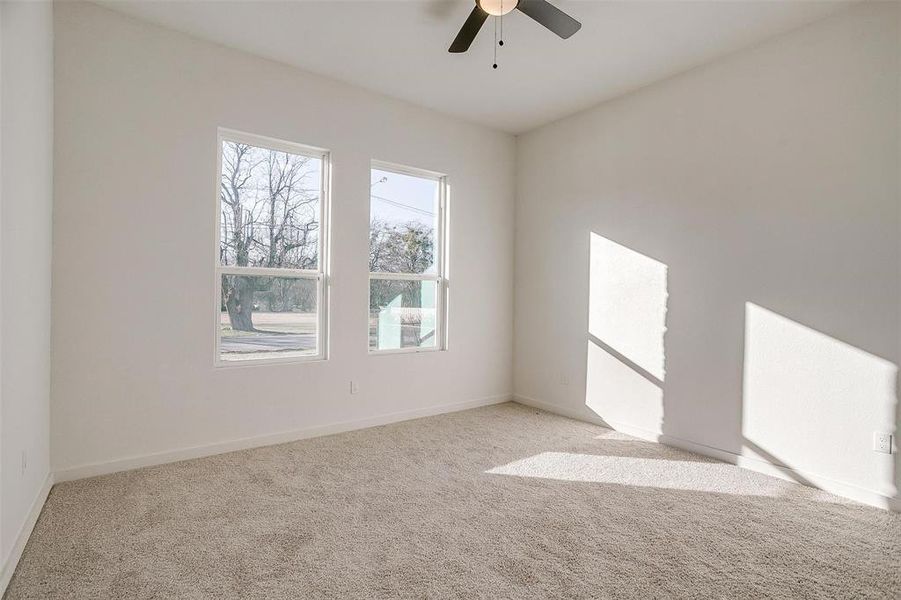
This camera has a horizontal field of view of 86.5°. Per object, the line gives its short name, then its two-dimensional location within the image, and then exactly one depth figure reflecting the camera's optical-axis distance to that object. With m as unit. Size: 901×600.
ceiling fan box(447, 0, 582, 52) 2.55
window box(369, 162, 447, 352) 4.29
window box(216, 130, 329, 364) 3.52
